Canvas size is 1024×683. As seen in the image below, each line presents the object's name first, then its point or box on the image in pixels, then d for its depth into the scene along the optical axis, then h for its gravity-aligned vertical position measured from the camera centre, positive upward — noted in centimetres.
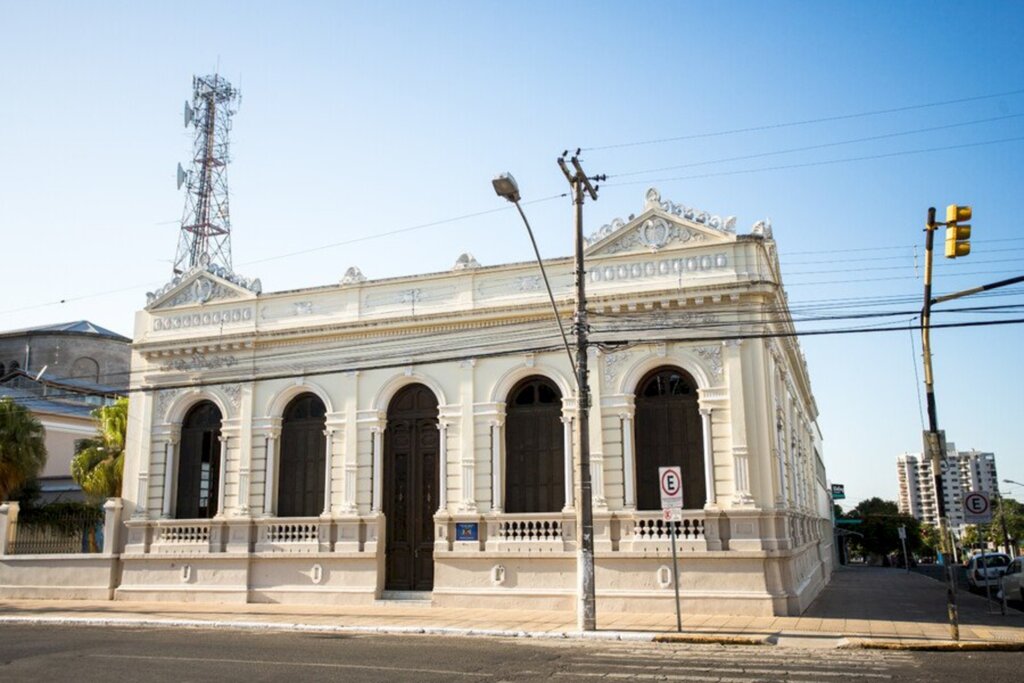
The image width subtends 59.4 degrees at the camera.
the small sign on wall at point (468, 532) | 2183 -60
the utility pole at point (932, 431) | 1611 +131
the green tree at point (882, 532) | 10594 -340
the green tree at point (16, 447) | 2925 +207
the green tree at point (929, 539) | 14250 -592
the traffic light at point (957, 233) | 1514 +449
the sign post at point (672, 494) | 1712 +21
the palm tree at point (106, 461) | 2928 +164
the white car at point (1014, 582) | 2347 -210
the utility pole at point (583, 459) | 1691 +90
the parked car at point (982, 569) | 3225 -246
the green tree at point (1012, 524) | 9809 -250
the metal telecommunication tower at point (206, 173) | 5044 +1875
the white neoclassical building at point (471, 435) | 2022 +183
